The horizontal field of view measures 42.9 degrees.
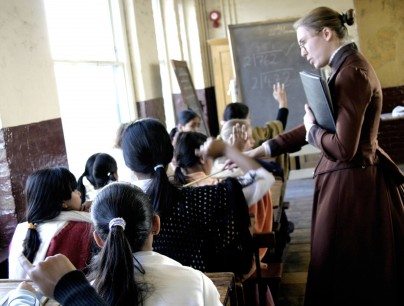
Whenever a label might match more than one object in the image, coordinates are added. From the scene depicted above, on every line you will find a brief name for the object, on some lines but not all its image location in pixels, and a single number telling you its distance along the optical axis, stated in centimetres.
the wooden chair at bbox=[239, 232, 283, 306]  206
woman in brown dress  193
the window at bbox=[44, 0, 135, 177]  352
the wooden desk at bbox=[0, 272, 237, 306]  137
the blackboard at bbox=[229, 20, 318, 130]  575
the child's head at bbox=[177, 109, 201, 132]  415
